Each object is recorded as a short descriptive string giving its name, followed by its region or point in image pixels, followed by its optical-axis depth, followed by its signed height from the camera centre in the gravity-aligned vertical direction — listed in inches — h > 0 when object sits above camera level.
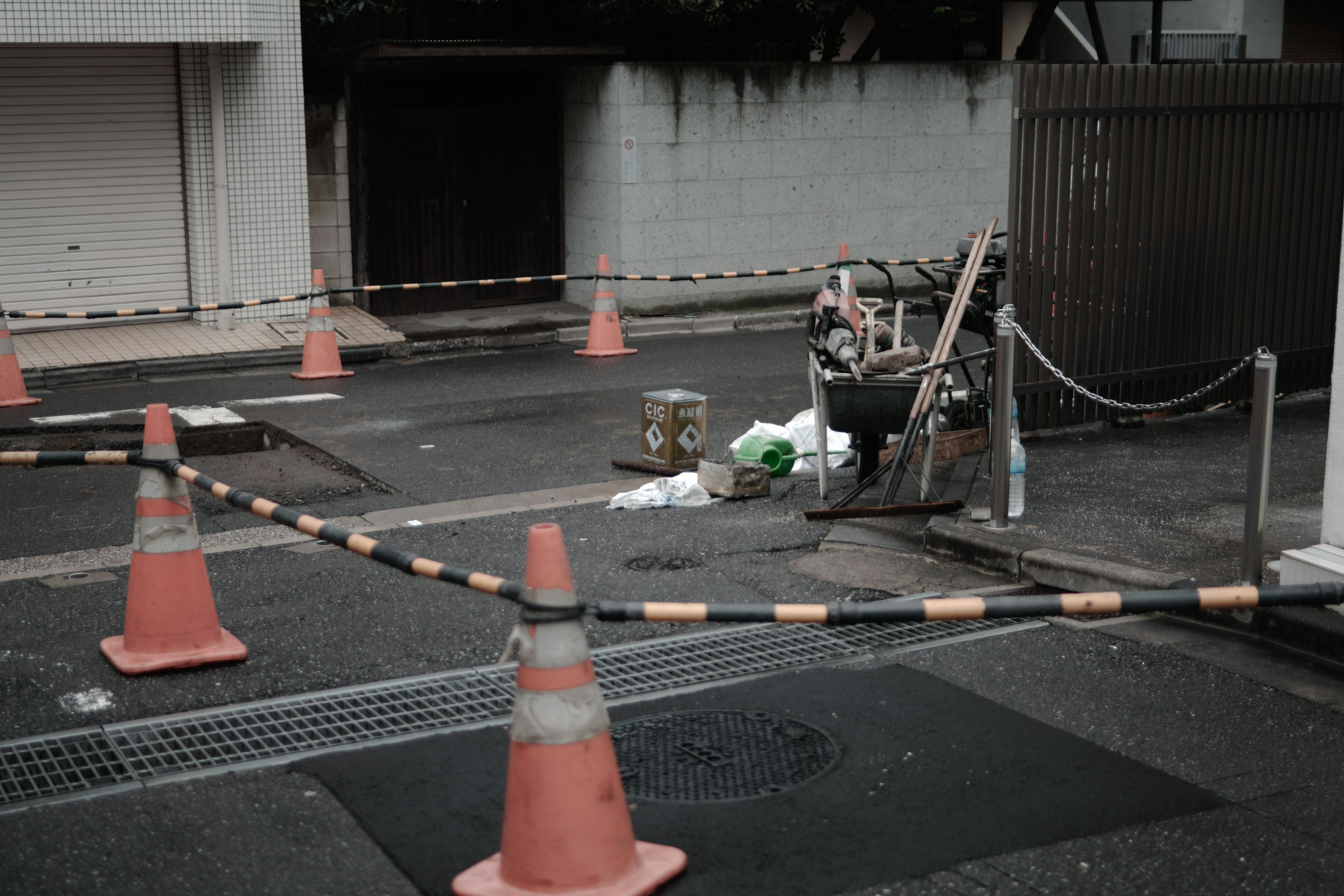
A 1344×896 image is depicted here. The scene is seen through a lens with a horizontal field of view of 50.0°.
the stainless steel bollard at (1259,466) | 245.6 -41.4
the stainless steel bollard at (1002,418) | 291.4 -38.8
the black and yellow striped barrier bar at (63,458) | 241.1 -39.3
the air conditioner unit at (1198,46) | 940.0 +115.4
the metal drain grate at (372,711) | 200.8 -74.1
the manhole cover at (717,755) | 191.5 -73.6
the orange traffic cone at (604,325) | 588.7 -41.3
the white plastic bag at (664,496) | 345.1 -65.1
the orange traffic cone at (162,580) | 236.7 -58.4
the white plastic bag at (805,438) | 383.6 -58.2
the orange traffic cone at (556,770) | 156.0 -58.9
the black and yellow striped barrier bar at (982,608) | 159.2 -42.3
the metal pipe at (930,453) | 324.8 -51.5
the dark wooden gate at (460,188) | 665.0 +16.4
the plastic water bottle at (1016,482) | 308.8 -55.0
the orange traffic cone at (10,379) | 482.3 -52.1
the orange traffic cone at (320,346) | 537.3 -45.5
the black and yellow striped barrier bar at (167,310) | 514.0 -31.9
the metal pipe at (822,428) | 336.2 -47.8
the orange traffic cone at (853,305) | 511.8 -29.3
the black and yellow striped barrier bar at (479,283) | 569.6 -24.8
